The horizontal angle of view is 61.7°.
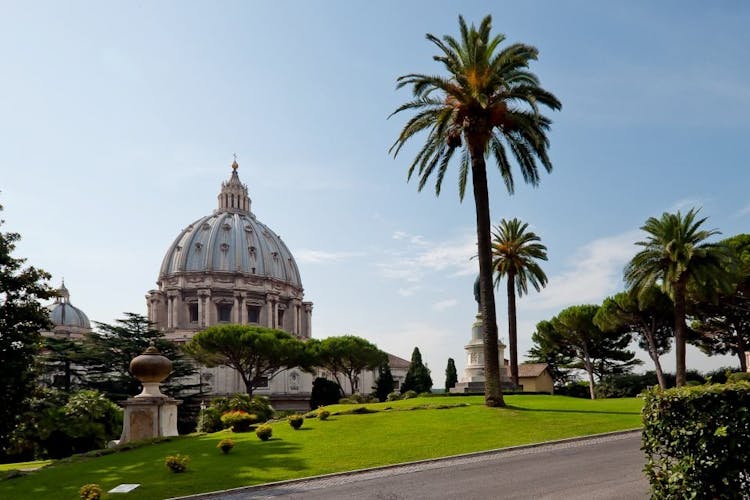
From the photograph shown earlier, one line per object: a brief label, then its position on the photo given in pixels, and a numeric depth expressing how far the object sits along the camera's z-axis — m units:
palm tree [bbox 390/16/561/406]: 28.94
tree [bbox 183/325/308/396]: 74.00
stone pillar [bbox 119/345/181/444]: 27.81
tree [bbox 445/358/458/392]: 66.31
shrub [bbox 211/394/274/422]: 42.02
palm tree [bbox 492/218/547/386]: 48.69
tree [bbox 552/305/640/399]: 64.75
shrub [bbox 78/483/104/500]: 14.29
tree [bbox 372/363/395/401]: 72.69
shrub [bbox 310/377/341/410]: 64.25
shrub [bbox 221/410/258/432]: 29.75
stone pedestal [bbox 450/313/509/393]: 44.41
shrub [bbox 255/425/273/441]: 24.19
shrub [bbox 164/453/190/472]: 17.94
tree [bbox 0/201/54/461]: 22.50
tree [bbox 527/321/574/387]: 71.81
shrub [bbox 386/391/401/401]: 52.66
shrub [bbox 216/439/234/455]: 21.27
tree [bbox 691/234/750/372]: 46.91
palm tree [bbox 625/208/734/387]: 38.84
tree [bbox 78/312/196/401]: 68.04
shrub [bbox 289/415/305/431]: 27.02
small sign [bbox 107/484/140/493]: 15.71
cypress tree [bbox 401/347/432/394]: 73.78
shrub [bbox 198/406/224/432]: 37.69
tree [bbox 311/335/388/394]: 78.05
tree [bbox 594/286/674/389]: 55.08
